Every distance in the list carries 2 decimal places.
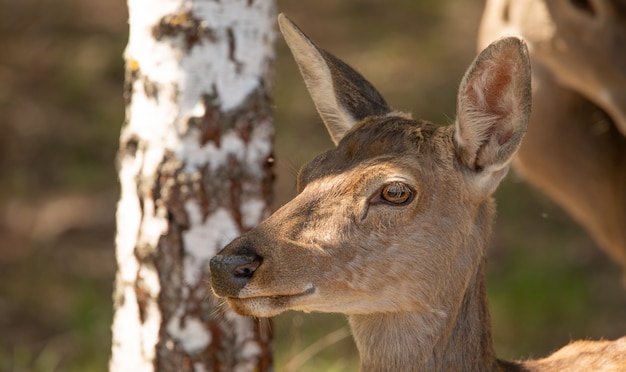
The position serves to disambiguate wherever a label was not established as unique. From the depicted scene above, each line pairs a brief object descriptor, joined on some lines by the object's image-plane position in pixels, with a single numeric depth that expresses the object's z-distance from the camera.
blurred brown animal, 10.33
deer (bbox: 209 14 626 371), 6.72
